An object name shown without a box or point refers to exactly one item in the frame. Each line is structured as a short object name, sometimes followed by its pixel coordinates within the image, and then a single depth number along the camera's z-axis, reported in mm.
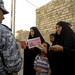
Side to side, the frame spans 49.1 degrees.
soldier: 881
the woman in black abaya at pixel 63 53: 1252
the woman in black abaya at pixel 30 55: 1746
